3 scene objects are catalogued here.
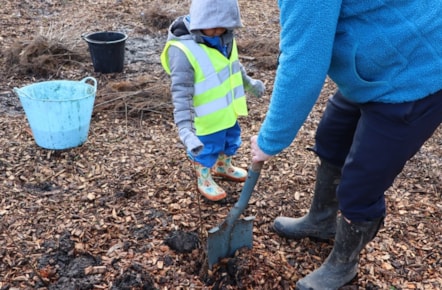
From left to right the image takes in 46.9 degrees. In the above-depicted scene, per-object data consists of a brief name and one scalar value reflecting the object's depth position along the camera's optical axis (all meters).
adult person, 1.61
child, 2.60
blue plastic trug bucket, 3.34
